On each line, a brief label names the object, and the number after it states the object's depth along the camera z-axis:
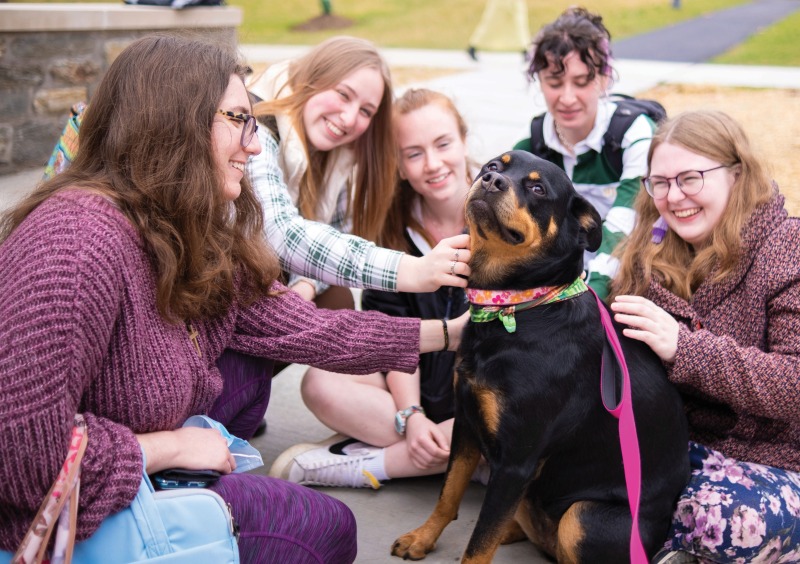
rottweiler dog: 2.48
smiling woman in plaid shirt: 3.05
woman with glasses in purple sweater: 1.92
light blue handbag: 2.01
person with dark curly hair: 3.71
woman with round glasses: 2.52
